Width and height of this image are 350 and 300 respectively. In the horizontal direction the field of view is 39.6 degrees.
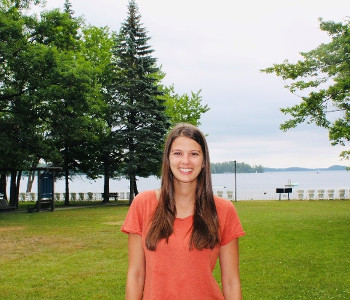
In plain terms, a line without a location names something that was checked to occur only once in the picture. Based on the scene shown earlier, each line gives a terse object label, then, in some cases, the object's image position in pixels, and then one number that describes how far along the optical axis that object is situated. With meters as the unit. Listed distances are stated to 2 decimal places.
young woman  2.73
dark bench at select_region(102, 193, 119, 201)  44.77
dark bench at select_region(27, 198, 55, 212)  30.73
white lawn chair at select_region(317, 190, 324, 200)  42.38
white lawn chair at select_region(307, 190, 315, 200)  42.66
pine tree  37.50
